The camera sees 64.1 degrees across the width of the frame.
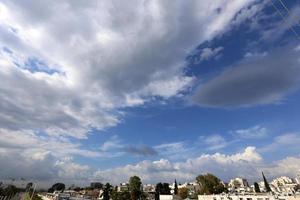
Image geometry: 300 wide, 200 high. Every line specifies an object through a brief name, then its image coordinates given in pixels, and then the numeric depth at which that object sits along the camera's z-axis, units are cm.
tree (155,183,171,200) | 15112
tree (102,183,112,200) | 13560
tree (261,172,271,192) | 12305
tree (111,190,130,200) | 11400
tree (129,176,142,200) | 11838
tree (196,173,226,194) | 11444
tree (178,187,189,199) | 14475
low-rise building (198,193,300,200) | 6394
